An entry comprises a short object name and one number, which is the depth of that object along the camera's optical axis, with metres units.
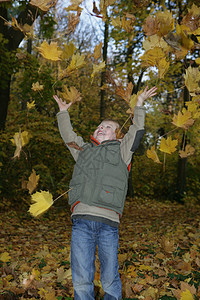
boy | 2.01
